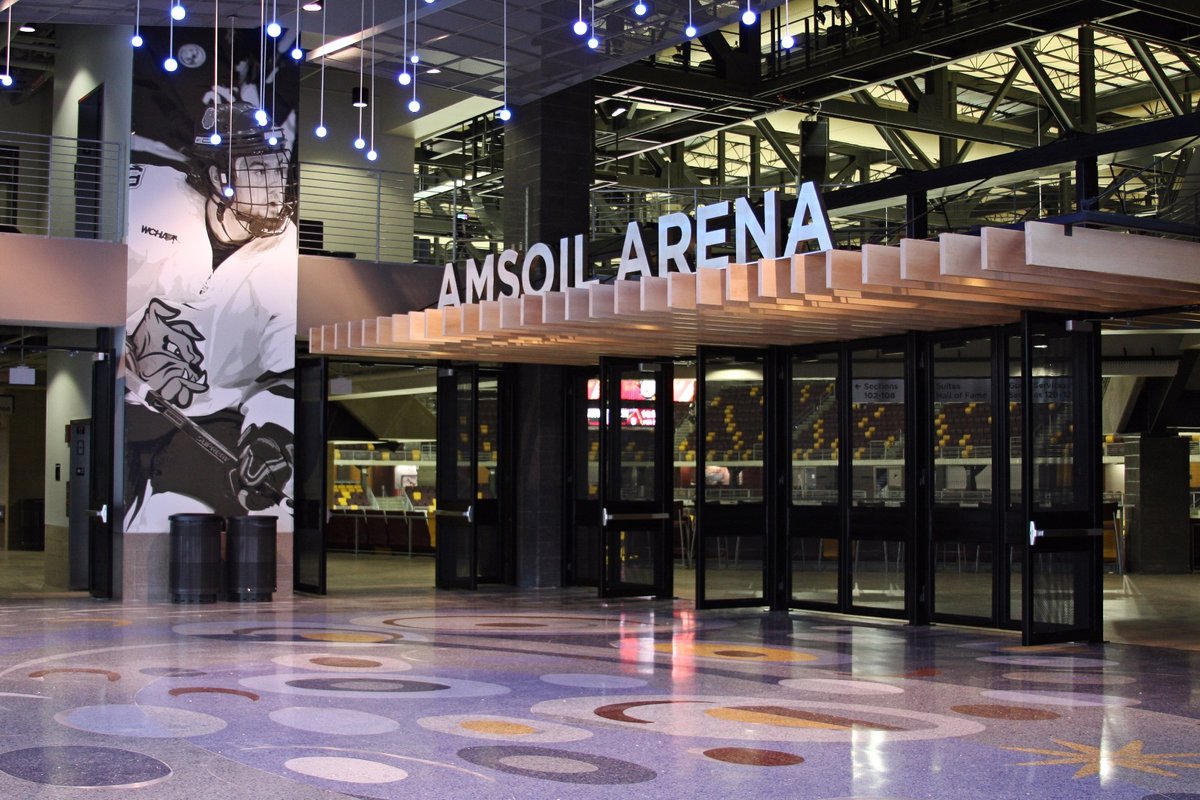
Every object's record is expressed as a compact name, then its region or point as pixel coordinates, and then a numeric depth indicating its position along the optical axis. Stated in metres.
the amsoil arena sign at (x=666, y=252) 9.72
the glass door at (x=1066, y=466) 10.46
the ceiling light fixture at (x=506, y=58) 10.77
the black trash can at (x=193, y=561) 13.80
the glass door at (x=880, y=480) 11.95
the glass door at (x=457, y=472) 15.38
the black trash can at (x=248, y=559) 14.10
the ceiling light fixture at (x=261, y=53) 13.48
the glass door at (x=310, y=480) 14.59
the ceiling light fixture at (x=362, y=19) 13.24
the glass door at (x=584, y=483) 15.29
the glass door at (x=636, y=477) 14.23
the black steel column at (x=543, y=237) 15.57
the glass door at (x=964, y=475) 11.29
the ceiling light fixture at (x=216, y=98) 11.17
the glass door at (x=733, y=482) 13.02
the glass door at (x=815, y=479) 12.55
